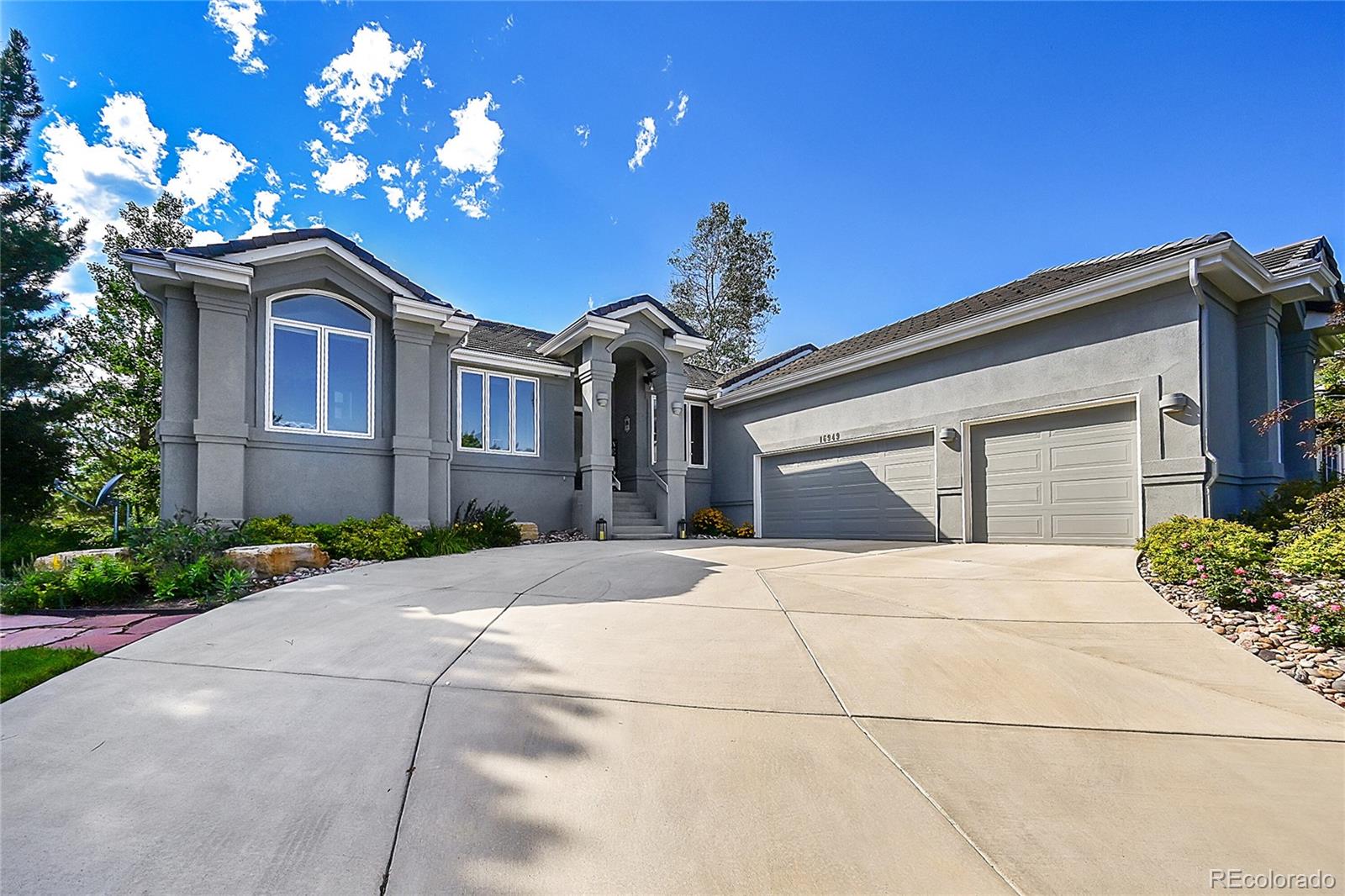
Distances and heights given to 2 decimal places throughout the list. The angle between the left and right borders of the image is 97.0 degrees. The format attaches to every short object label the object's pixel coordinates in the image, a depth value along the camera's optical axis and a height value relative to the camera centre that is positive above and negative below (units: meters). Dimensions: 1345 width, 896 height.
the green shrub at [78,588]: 5.51 -1.08
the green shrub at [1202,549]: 5.16 -0.74
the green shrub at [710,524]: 14.05 -1.23
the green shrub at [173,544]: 6.18 -0.75
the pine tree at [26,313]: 12.47 +3.71
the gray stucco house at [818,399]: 8.30 +1.24
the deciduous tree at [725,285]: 25.39 +8.09
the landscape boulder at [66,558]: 6.46 -0.92
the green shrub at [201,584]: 5.55 -1.05
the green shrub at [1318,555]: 4.93 -0.73
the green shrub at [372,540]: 8.34 -0.95
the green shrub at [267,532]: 7.91 -0.79
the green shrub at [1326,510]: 5.79 -0.40
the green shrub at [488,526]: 10.27 -0.94
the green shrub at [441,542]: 8.93 -1.07
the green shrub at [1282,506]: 7.29 -0.46
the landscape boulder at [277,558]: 6.71 -0.99
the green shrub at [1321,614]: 3.85 -1.00
